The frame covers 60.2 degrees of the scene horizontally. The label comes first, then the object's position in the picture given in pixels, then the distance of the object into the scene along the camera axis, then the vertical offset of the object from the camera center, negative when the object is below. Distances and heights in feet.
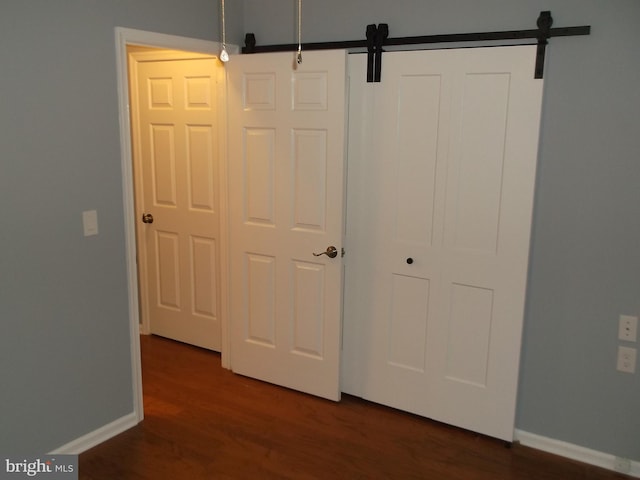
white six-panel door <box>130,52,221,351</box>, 11.80 -1.06
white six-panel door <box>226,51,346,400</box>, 9.68 -1.23
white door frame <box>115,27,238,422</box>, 8.64 -0.01
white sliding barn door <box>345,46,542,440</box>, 8.50 -1.29
